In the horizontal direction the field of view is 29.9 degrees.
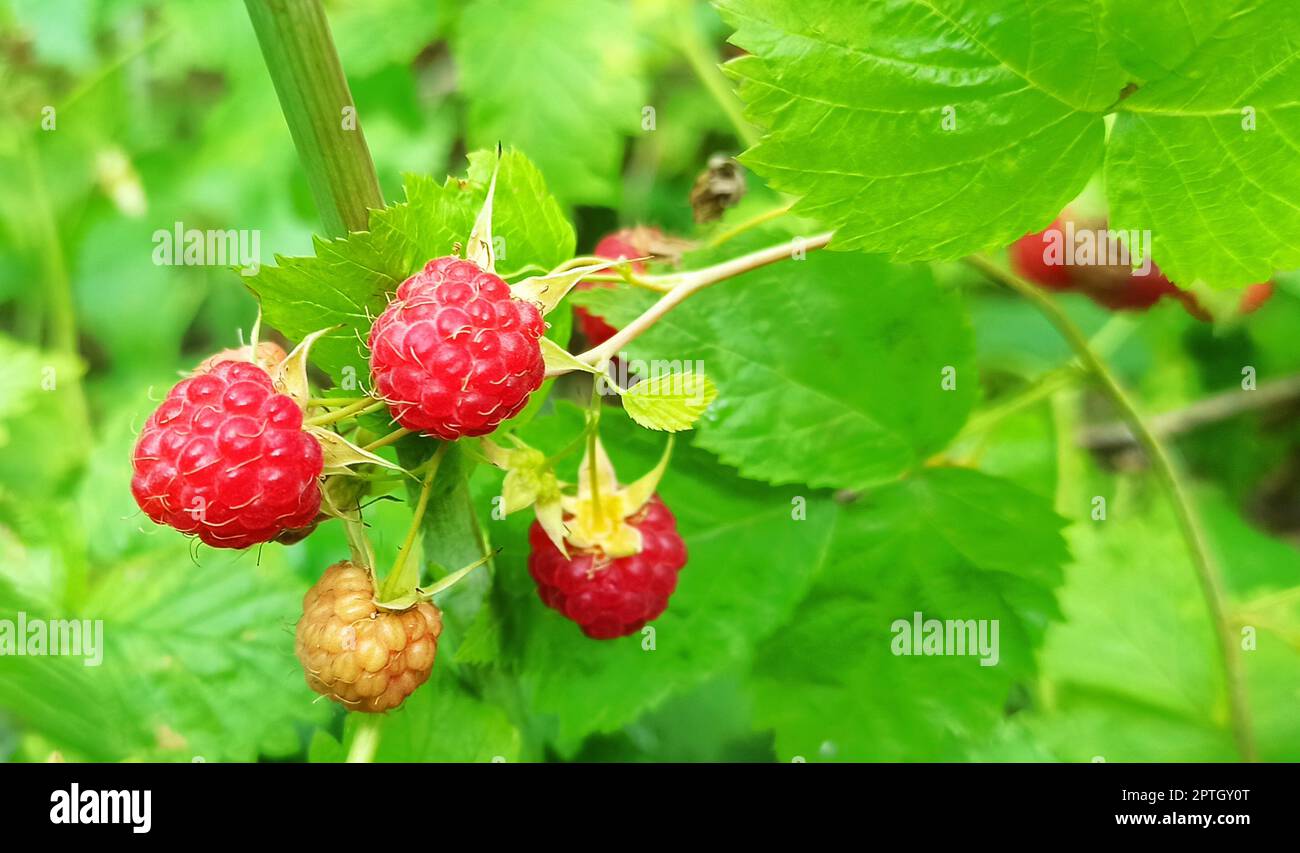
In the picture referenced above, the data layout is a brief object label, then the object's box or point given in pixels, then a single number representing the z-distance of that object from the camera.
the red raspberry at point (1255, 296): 0.29
